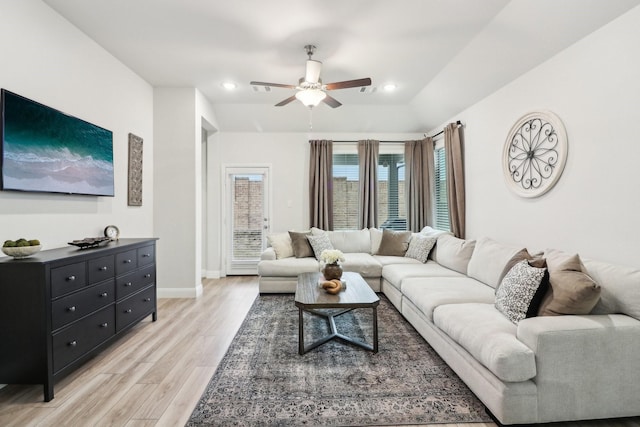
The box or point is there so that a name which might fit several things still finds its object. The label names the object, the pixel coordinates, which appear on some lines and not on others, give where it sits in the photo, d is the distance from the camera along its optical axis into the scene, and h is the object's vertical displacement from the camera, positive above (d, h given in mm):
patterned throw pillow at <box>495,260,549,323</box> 1996 -554
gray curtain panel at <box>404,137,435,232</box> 5316 +517
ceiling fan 3027 +1306
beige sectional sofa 1672 -829
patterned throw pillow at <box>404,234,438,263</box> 4352 -524
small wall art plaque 3689 +520
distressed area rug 1809 -1218
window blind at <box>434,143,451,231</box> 5004 +349
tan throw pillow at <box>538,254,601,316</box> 1790 -494
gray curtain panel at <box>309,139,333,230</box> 5488 +506
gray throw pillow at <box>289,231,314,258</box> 4730 -523
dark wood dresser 1969 -707
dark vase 3070 -610
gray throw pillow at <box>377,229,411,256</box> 4805 -503
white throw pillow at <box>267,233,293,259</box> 4703 -519
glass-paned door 5652 -149
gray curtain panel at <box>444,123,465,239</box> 4277 +485
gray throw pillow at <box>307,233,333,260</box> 4715 -495
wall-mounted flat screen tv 2168 +519
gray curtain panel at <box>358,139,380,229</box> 5512 +543
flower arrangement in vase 3066 -538
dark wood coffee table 2527 -764
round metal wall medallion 2668 +561
